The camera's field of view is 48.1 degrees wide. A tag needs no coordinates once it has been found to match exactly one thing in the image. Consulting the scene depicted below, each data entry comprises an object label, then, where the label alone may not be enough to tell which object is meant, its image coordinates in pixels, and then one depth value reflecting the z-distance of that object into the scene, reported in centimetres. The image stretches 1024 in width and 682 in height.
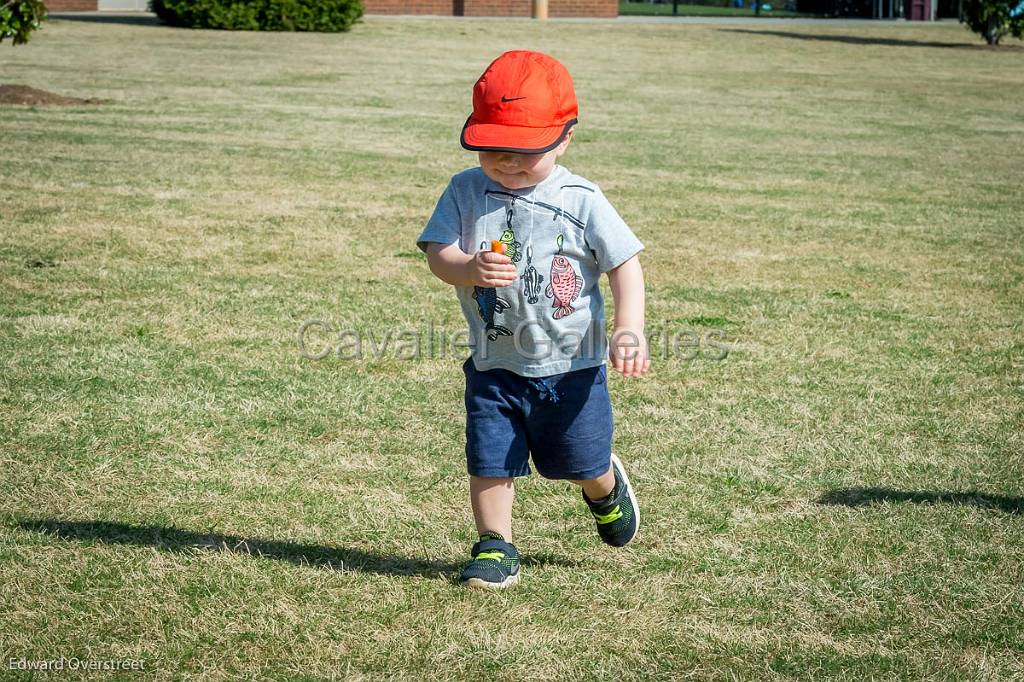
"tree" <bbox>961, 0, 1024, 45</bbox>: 3033
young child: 325
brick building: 4047
